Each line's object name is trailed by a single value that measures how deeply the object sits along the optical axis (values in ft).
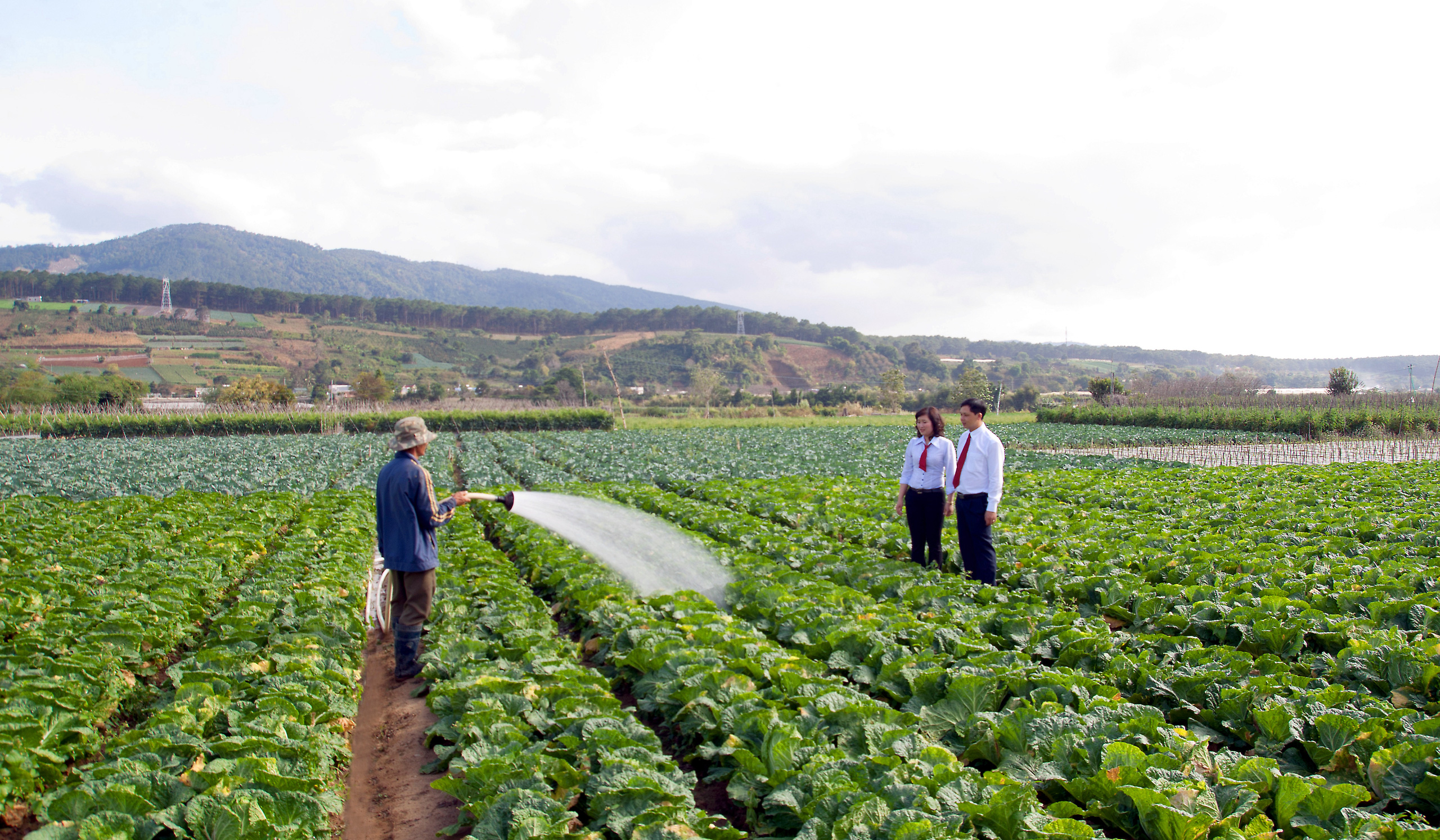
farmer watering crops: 18.22
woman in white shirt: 24.39
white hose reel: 22.39
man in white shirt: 22.30
